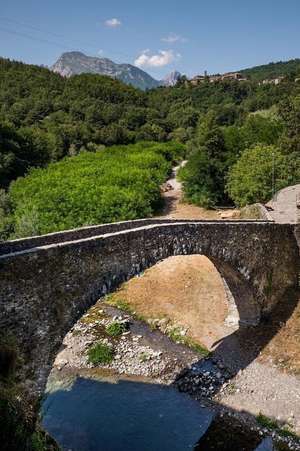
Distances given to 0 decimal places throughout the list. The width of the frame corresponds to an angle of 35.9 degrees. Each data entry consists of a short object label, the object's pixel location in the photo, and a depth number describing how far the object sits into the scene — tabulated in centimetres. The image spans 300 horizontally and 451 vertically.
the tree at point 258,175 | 3644
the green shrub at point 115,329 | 2284
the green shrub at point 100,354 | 2044
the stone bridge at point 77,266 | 1171
